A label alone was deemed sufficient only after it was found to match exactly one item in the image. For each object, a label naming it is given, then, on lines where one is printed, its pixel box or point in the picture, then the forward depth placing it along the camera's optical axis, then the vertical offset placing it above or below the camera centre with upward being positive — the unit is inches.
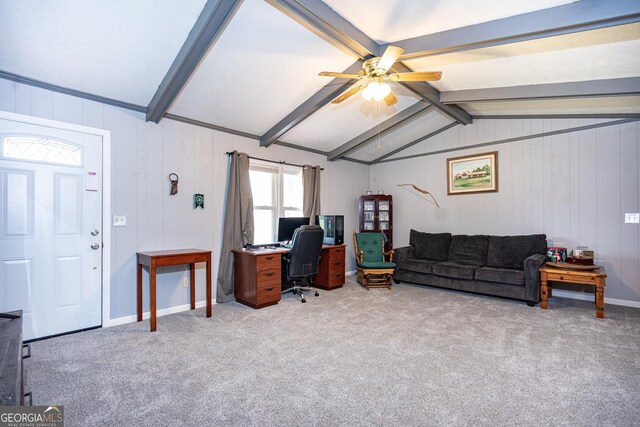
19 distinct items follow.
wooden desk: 154.8 -32.7
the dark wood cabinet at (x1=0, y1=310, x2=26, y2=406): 33.3 -19.4
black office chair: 163.2 -23.0
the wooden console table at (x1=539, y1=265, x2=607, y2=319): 137.3 -30.3
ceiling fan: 106.7 +51.3
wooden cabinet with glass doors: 239.8 -0.4
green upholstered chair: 195.8 -32.3
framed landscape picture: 201.0 +28.3
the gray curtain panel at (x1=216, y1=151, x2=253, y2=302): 168.7 -2.5
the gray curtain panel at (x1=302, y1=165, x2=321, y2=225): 213.9 +16.7
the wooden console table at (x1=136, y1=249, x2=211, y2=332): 124.7 -20.0
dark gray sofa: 159.3 -30.5
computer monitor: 189.5 -7.8
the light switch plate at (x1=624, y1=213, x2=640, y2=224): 154.0 -1.9
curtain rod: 172.9 +34.9
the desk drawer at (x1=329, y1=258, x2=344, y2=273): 197.2 -33.8
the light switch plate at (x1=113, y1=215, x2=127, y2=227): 133.8 -2.6
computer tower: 209.2 -9.4
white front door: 111.0 -4.8
